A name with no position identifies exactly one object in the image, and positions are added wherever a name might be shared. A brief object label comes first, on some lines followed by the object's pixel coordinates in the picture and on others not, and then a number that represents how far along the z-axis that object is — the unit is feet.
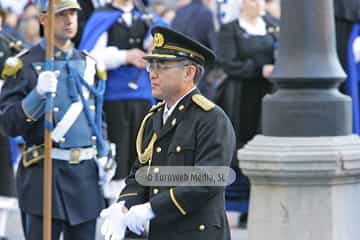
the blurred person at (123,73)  64.08
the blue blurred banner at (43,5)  47.64
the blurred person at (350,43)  70.23
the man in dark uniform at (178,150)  36.50
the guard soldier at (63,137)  46.73
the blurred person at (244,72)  69.00
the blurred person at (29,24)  96.89
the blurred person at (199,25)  80.12
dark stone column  51.55
